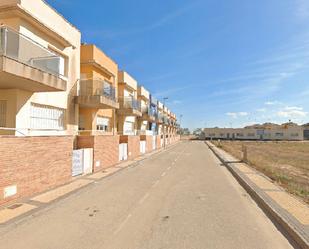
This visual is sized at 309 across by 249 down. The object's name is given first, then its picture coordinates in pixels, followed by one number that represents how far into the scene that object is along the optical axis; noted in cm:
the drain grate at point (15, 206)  606
